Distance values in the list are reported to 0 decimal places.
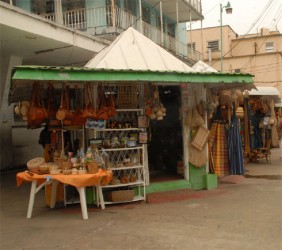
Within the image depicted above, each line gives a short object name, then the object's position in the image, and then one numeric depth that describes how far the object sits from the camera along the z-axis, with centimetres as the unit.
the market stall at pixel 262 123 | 1330
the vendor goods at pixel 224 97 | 923
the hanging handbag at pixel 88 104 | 681
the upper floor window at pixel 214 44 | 3388
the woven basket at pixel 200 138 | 820
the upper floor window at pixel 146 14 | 1942
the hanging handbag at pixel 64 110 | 673
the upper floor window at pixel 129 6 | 1747
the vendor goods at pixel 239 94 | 975
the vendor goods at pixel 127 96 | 762
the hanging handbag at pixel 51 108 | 705
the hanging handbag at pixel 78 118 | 690
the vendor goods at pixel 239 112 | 1082
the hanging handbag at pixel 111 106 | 701
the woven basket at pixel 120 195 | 717
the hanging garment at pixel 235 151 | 958
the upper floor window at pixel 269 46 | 3250
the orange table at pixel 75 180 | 602
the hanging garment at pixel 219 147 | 920
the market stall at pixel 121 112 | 652
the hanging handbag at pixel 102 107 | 695
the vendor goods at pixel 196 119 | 813
